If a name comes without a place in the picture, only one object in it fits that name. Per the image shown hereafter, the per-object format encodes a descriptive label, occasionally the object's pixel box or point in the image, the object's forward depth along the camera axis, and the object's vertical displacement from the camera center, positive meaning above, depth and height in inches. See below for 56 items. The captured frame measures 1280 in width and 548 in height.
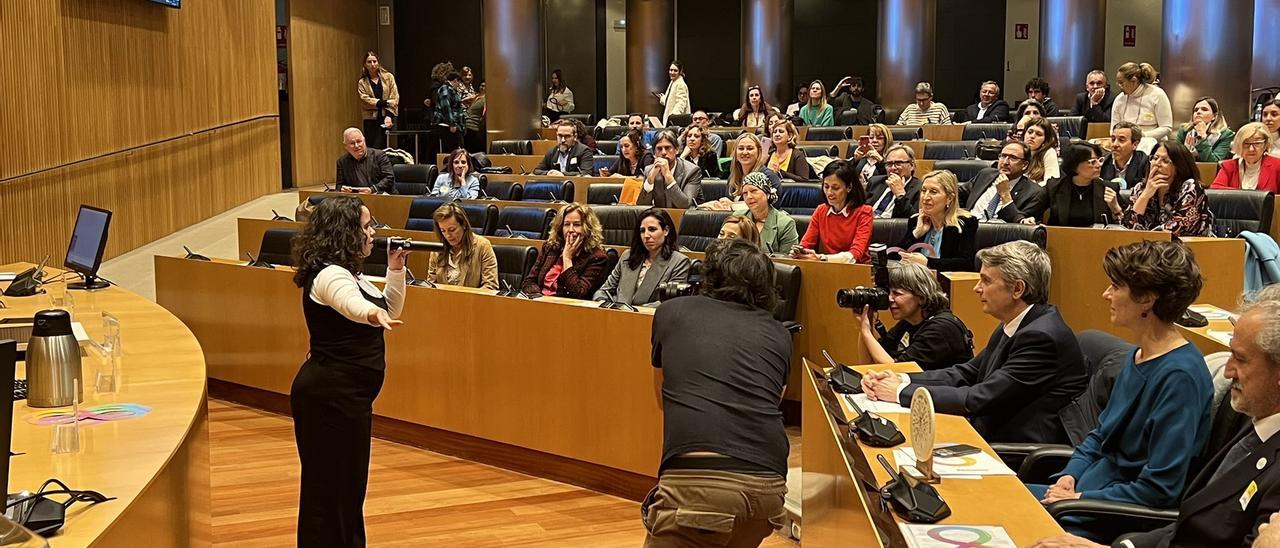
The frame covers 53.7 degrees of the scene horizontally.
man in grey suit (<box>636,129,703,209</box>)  309.7 -15.9
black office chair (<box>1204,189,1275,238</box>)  240.1 -19.0
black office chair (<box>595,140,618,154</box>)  497.7 -12.0
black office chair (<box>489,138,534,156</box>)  500.4 -11.9
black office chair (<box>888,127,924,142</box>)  457.7 -7.3
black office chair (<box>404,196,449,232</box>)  335.9 -25.6
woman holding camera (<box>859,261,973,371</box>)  155.5 -26.1
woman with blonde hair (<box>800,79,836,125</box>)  527.2 +2.0
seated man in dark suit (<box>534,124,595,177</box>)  419.8 -13.7
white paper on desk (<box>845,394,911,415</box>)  130.3 -30.3
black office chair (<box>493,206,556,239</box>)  291.6 -24.8
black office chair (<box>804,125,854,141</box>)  486.3 -7.1
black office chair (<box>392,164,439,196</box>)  412.8 -20.0
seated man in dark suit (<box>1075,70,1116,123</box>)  431.2 +4.3
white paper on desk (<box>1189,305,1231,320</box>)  166.4 -26.9
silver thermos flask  121.6 -23.5
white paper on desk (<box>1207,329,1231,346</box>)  145.3 -26.2
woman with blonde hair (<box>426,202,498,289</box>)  244.1 -27.0
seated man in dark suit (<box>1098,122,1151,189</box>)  299.0 -10.5
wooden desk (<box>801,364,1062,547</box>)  92.8 -30.3
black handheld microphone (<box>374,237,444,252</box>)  150.4 -15.2
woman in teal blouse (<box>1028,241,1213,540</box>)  111.3 -24.4
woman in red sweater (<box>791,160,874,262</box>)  240.7 -19.2
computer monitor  224.5 -22.7
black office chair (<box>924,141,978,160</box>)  406.9 -11.7
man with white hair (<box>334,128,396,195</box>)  391.5 -15.5
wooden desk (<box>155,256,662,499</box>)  193.6 -43.9
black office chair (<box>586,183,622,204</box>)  350.9 -21.4
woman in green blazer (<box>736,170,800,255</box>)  244.5 -20.6
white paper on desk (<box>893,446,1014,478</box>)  107.0 -30.2
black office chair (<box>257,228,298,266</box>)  296.2 -29.8
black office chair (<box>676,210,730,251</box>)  260.4 -23.3
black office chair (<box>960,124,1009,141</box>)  453.4 -6.6
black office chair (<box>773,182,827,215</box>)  309.4 -20.4
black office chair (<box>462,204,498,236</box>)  305.0 -24.5
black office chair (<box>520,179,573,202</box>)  363.9 -21.4
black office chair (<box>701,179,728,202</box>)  325.4 -19.2
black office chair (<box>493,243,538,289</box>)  254.5 -29.3
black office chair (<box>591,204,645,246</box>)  283.3 -23.8
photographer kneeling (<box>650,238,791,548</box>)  119.0 -28.1
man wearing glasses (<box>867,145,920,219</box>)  270.2 -15.9
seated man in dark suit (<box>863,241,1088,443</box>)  132.9 -27.0
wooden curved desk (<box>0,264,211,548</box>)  92.8 -28.3
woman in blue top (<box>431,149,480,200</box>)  373.4 -18.8
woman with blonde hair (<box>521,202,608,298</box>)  235.6 -26.9
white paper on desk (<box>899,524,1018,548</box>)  88.8 -30.0
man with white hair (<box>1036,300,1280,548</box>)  86.7 -24.6
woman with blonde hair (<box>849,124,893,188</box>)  324.2 -9.9
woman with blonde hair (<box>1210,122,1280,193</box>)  267.9 -11.4
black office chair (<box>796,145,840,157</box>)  419.9 -11.8
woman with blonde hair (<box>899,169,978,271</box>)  216.4 -19.9
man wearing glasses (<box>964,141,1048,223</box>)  251.4 -16.3
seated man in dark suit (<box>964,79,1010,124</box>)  506.9 +2.6
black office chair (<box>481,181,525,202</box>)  366.6 -21.5
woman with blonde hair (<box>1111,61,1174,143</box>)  353.1 +2.8
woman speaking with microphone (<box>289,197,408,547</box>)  141.6 -29.5
